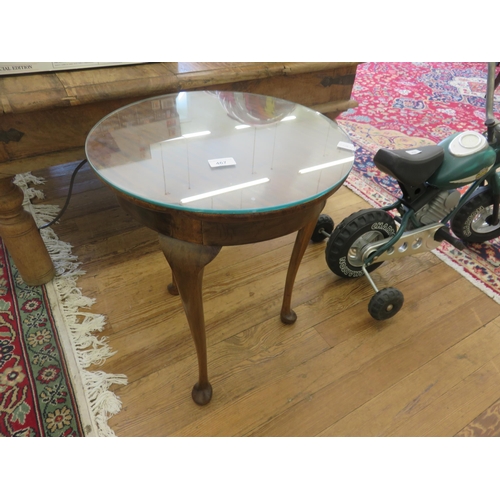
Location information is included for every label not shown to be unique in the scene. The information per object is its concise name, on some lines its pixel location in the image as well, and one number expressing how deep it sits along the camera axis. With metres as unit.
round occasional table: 0.68
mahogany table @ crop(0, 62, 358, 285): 0.92
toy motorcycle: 1.09
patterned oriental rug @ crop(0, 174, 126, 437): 0.92
